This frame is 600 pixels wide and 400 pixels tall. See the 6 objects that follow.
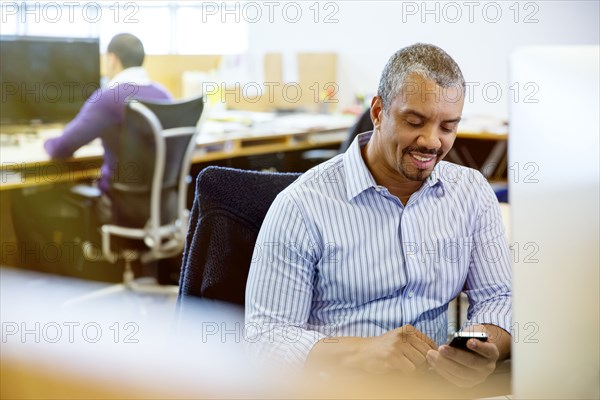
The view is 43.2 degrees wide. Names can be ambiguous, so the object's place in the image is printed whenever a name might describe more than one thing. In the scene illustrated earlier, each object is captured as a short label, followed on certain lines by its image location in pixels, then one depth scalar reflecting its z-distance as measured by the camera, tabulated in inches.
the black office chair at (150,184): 106.7
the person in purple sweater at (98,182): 110.4
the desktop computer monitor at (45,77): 122.4
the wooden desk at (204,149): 106.7
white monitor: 26.0
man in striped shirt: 46.7
